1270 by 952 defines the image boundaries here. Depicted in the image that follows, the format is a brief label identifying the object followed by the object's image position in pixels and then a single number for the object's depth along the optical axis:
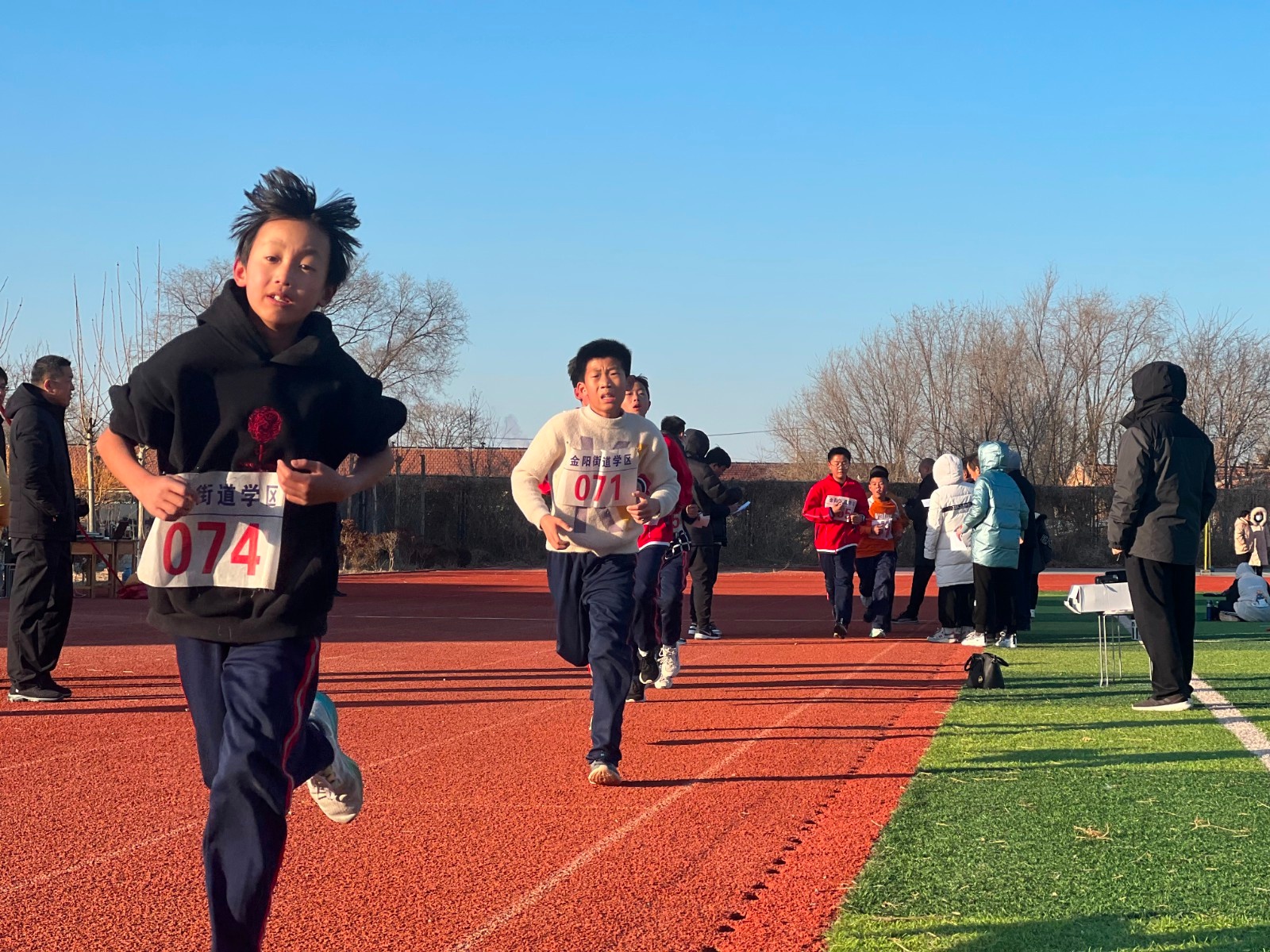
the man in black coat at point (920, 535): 16.77
